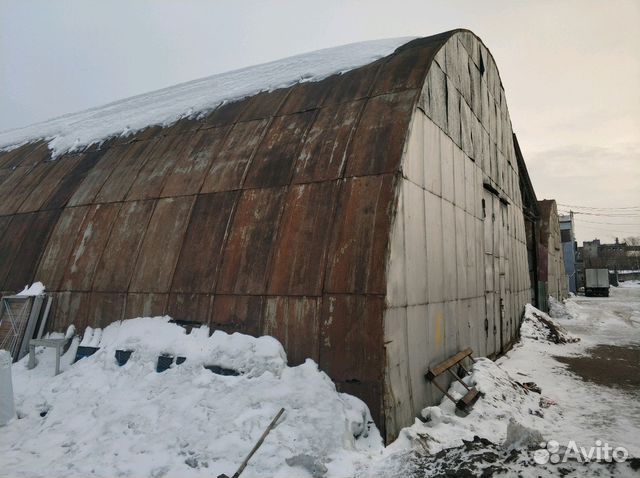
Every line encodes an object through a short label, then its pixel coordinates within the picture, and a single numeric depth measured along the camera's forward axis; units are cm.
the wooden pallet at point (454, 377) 777
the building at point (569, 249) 5706
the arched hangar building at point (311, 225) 705
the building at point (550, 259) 2684
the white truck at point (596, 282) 4900
